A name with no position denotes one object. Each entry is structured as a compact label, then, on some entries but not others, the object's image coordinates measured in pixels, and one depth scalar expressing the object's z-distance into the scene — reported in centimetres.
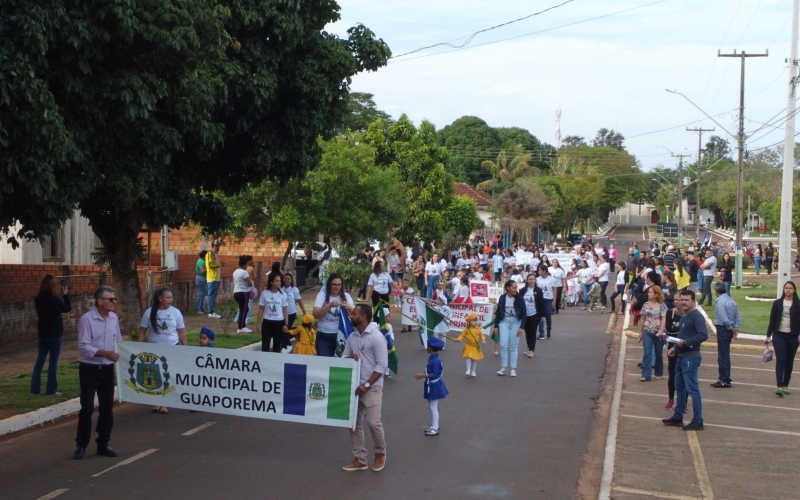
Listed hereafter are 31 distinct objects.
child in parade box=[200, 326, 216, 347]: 1139
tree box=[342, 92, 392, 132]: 6962
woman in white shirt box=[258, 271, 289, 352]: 1438
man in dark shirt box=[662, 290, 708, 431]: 1087
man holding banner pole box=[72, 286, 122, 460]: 906
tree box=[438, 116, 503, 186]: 9994
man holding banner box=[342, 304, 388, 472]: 870
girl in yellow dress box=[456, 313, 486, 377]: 1430
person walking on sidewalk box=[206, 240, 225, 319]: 2183
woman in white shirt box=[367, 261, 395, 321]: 1802
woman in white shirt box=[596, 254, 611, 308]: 2736
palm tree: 7881
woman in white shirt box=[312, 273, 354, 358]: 1228
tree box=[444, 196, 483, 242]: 5175
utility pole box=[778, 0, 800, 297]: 2345
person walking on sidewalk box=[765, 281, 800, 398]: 1329
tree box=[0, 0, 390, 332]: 978
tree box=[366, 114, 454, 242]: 4494
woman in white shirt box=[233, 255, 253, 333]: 1883
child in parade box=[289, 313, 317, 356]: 1271
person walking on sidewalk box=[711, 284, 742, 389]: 1408
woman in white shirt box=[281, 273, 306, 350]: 1480
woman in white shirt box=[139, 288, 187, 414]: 1103
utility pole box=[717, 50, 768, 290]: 3325
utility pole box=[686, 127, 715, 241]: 6141
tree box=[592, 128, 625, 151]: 16088
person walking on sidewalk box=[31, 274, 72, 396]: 1198
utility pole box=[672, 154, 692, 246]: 7100
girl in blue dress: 1022
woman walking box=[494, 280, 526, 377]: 1509
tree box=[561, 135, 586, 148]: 14525
